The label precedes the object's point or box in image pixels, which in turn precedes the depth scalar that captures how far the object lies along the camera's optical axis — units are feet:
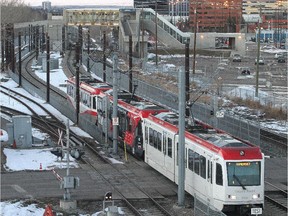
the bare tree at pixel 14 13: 404.24
